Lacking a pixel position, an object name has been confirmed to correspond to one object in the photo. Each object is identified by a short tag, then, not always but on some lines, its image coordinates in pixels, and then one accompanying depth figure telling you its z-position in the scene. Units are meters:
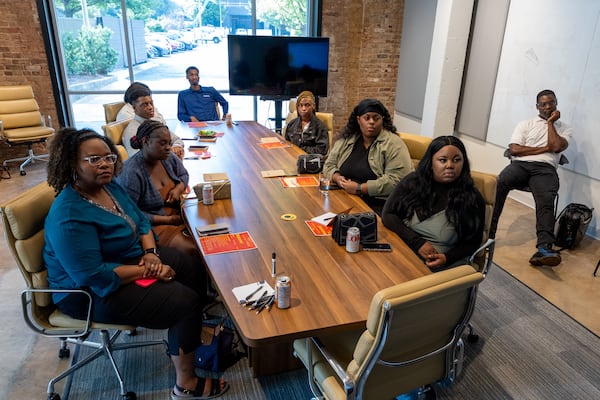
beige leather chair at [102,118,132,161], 3.57
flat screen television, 6.06
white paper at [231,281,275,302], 1.70
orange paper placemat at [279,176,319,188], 3.01
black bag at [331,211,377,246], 2.12
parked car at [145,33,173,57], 6.45
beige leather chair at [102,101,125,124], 4.43
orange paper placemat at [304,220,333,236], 2.25
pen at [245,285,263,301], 1.69
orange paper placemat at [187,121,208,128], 4.92
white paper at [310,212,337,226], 2.37
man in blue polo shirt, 5.56
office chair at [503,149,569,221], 3.86
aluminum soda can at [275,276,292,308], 1.62
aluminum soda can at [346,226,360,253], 2.05
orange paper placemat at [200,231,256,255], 2.08
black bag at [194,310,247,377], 2.28
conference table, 1.58
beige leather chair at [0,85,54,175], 5.40
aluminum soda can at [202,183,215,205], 2.62
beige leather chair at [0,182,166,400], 1.85
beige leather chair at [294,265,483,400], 1.33
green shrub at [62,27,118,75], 6.14
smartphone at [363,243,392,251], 2.10
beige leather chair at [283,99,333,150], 4.62
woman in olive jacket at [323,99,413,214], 2.95
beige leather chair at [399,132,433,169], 3.26
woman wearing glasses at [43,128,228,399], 1.81
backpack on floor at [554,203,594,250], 3.72
